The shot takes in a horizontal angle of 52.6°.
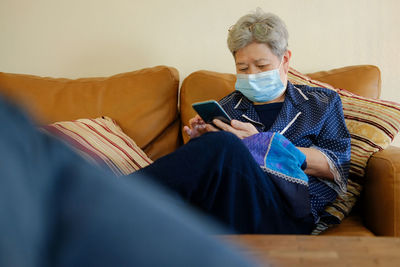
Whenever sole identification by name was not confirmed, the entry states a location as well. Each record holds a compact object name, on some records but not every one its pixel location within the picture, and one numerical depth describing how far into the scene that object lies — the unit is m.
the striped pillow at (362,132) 1.38
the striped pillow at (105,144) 1.46
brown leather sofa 1.71
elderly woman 0.99
